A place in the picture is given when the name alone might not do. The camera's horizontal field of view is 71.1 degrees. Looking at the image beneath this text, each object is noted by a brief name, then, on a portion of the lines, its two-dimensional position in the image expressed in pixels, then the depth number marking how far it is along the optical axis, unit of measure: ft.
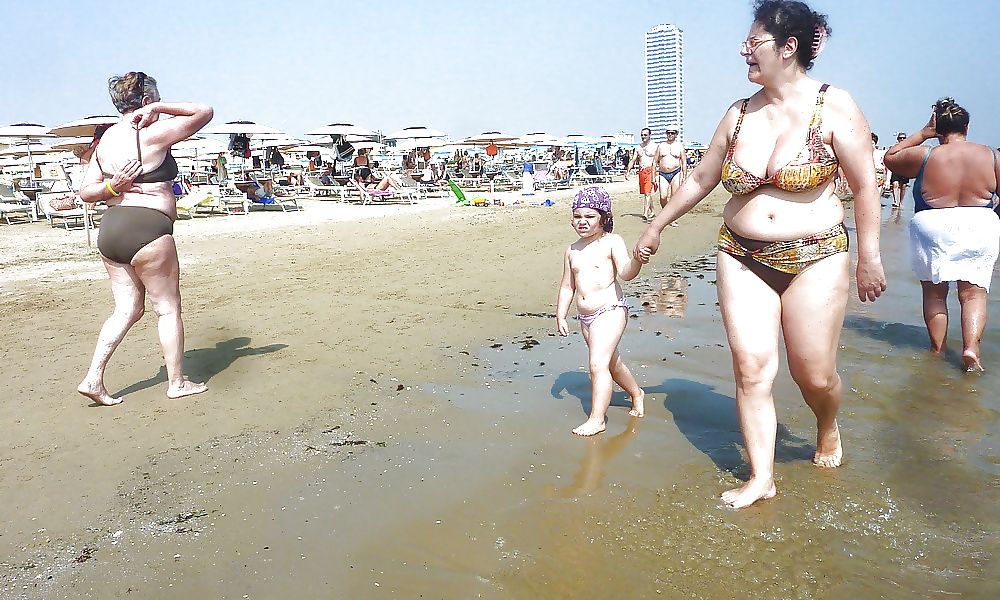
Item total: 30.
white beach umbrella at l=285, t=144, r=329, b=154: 120.94
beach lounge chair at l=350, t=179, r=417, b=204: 65.82
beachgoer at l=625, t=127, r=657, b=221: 46.42
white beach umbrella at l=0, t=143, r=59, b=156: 79.15
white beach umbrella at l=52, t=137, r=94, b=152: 79.20
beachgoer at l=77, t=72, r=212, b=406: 13.87
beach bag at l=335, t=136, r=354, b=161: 91.93
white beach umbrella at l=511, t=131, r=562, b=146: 114.50
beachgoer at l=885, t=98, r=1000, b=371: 16.29
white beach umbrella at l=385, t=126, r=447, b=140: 108.99
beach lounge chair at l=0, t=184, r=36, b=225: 50.66
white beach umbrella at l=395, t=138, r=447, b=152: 111.65
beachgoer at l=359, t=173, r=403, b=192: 66.74
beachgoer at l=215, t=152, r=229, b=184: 73.69
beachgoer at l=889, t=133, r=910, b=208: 58.30
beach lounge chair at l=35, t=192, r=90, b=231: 46.57
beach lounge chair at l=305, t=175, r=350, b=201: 65.92
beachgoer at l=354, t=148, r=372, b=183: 70.18
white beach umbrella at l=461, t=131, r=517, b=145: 104.99
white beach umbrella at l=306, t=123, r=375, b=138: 88.89
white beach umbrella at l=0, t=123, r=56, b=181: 69.18
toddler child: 12.80
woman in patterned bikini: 9.37
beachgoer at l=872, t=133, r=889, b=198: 53.67
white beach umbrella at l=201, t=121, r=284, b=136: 76.59
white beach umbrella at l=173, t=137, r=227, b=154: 106.83
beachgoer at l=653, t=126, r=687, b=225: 45.37
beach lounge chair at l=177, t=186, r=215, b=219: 48.47
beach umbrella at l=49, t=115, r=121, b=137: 55.98
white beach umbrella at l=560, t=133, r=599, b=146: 144.46
